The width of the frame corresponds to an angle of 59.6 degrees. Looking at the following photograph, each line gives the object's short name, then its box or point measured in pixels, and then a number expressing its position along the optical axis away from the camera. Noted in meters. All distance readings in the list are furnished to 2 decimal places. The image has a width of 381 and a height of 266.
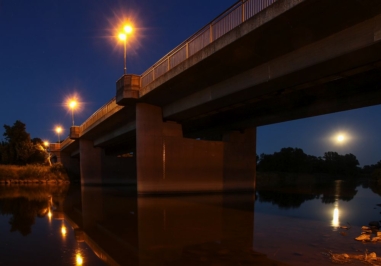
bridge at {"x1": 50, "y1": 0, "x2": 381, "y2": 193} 10.70
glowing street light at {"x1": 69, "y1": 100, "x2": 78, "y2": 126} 50.87
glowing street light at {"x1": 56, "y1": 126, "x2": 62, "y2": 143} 72.58
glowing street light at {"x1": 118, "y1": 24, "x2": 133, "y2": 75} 22.67
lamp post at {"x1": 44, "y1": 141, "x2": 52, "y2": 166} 65.50
